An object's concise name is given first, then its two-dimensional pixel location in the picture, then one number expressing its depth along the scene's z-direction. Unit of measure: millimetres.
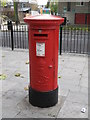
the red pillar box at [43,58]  2176
